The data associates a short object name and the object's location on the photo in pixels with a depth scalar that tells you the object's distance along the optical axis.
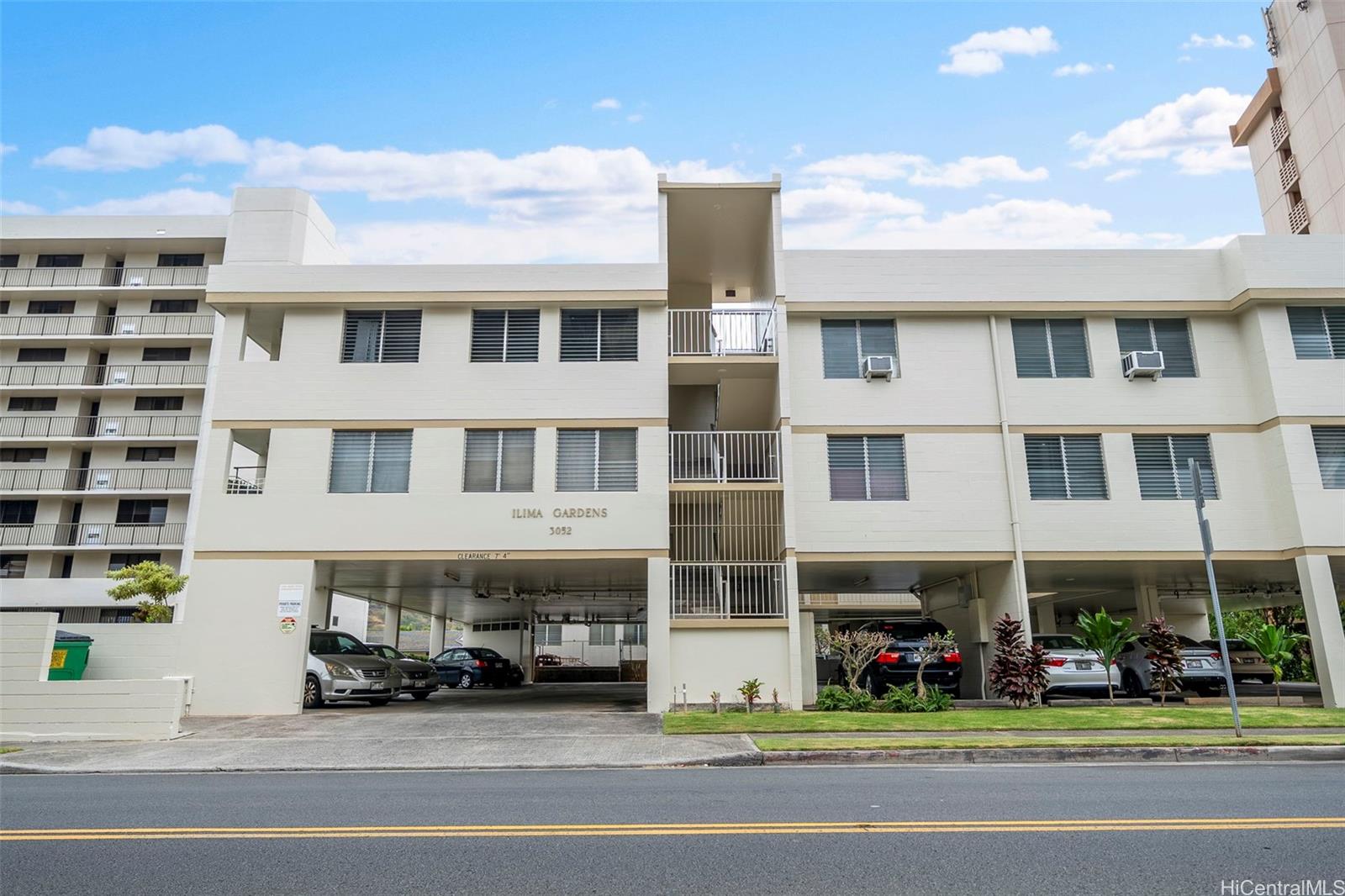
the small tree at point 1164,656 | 16.38
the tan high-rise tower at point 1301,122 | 33.62
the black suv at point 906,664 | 17.17
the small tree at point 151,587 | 17.83
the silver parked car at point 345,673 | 17.44
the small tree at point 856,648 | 15.34
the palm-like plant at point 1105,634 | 16.41
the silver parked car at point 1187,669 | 17.97
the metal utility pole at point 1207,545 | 10.92
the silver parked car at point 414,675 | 20.28
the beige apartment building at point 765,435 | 16.59
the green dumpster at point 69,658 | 15.07
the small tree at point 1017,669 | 15.19
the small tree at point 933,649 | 15.27
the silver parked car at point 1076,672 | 17.09
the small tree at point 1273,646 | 16.66
